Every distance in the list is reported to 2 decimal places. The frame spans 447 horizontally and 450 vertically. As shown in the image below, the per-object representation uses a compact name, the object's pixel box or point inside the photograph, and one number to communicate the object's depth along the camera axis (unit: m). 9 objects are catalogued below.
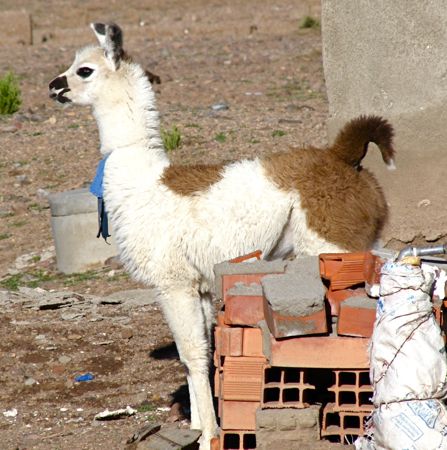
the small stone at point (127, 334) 15.80
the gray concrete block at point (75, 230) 19.31
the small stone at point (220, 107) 27.81
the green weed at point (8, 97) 28.91
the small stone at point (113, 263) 19.47
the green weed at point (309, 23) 45.50
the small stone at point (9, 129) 26.98
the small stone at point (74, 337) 15.98
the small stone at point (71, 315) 16.86
